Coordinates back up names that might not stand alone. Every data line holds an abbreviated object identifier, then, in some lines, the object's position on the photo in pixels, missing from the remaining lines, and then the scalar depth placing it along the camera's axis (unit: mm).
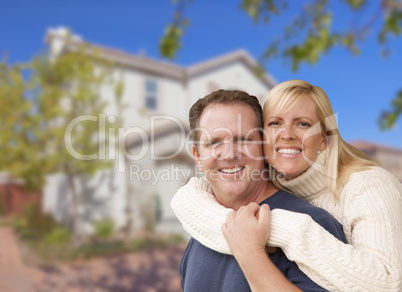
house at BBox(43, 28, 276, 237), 13883
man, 1655
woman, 1362
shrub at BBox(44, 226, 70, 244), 14594
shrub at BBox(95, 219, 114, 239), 13734
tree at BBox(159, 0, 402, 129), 4133
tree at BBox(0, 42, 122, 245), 12992
